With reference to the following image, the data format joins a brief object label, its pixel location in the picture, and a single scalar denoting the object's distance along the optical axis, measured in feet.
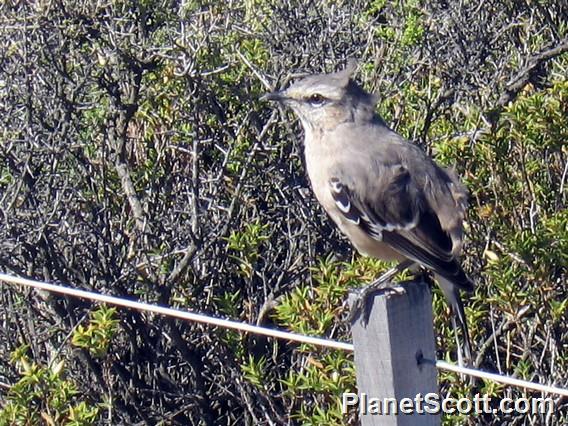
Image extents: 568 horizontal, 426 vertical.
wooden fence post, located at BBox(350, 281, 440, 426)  22.85
